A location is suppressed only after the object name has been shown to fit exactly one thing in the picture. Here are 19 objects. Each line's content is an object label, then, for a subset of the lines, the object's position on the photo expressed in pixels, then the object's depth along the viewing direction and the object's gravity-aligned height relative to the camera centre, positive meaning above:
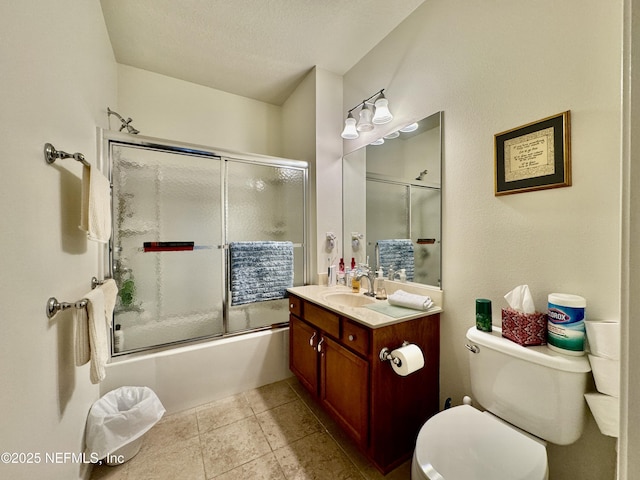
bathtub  1.67 -0.93
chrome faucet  1.83 -0.28
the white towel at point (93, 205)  1.07 +0.14
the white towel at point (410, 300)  1.40 -0.36
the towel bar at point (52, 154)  0.88 +0.30
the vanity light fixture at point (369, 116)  1.74 +0.87
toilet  0.86 -0.73
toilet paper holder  1.20 -0.57
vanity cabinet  1.24 -0.78
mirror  1.53 +0.26
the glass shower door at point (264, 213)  2.06 +0.21
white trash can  1.26 -0.97
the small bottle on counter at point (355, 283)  1.92 -0.34
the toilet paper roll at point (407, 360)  1.17 -0.56
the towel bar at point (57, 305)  0.89 -0.24
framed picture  1.01 +0.34
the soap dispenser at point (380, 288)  1.73 -0.34
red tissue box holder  1.02 -0.37
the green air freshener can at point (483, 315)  1.17 -0.36
